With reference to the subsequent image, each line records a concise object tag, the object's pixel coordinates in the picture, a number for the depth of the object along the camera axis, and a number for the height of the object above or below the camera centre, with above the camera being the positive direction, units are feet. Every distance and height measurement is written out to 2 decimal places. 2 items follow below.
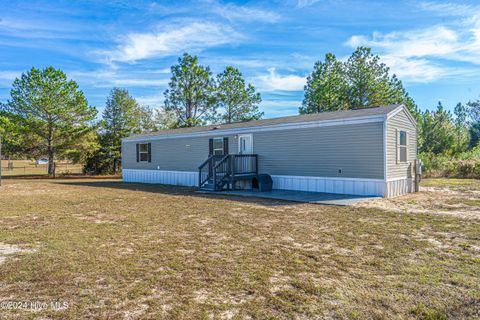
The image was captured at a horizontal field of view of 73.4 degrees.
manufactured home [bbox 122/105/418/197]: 34.40 +1.21
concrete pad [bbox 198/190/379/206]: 31.27 -3.70
